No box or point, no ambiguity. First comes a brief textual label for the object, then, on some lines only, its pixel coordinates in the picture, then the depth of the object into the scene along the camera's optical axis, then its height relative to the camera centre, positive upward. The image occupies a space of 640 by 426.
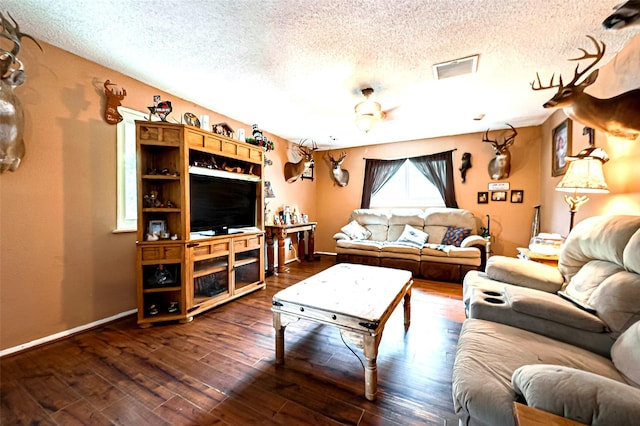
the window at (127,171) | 2.52 +0.41
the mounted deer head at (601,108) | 1.69 +0.77
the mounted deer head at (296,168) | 4.84 +0.85
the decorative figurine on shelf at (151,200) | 2.45 +0.10
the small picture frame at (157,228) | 2.49 -0.19
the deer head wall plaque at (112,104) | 2.38 +1.06
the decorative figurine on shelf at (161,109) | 2.42 +1.01
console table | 4.16 -0.49
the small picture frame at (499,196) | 4.28 +0.26
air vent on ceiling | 2.20 +1.37
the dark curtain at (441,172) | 4.64 +0.76
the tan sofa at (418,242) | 3.83 -0.59
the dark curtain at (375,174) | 5.16 +0.78
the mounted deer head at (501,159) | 4.03 +0.88
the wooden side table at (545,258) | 2.29 -0.46
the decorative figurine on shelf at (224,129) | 3.20 +1.19
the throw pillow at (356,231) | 4.86 -0.43
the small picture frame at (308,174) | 5.52 +0.85
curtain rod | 4.62 +1.11
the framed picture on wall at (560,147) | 2.89 +0.82
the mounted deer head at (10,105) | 1.71 +0.78
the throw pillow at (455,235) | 4.15 -0.44
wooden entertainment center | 2.38 -0.28
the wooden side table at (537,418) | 0.65 -0.58
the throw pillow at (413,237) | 4.35 -0.49
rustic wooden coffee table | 1.48 -0.66
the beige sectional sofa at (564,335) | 0.76 -0.59
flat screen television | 2.73 +0.08
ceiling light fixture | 2.82 +1.16
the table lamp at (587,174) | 1.94 +0.30
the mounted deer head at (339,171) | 5.43 +0.89
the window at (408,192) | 4.93 +0.40
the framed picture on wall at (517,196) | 4.15 +0.25
